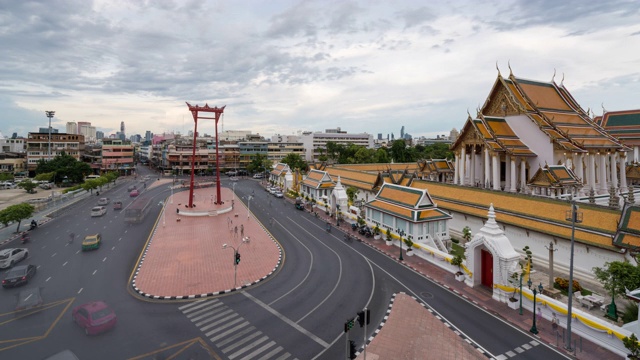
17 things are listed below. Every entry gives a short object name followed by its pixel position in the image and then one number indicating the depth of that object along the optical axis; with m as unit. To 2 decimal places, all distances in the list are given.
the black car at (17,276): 22.47
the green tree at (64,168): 79.25
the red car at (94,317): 16.86
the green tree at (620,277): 16.16
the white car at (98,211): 47.12
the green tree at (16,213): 34.66
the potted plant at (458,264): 24.28
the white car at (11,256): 26.76
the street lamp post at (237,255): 22.03
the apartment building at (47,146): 90.12
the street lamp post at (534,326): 17.25
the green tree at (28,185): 64.20
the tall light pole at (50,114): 88.06
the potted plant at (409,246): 29.99
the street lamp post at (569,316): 15.56
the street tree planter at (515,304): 19.94
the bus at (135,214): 43.03
